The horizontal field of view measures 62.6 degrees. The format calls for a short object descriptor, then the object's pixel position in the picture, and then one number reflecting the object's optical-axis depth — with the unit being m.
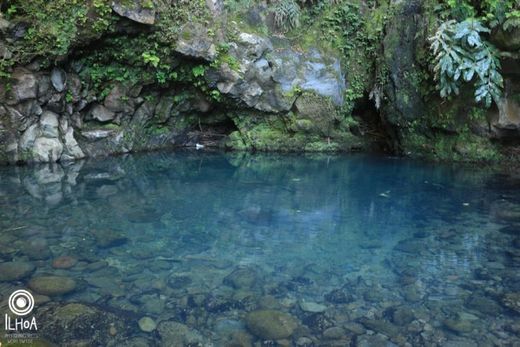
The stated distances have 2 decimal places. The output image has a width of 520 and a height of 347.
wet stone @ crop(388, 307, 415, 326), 3.72
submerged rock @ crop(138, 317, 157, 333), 3.49
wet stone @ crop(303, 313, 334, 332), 3.60
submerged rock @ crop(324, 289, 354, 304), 4.05
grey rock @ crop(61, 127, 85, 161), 9.90
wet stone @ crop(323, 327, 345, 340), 3.46
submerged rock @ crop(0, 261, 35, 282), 4.14
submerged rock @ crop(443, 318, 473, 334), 3.60
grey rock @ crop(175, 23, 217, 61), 10.25
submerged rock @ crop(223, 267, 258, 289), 4.31
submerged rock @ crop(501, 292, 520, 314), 3.92
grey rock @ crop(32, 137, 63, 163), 9.37
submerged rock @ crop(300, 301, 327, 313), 3.87
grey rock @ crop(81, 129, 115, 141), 10.43
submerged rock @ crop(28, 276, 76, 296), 3.93
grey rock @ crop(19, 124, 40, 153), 9.16
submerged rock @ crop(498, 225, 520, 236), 5.80
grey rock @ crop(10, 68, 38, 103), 8.74
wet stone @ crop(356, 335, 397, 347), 3.38
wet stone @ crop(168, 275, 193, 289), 4.23
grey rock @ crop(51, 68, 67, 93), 9.46
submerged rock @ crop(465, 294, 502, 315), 3.89
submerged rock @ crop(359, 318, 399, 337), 3.55
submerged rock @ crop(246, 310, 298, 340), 3.46
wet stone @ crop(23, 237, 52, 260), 4.69
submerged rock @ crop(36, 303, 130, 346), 3.28
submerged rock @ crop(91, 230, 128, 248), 5.16
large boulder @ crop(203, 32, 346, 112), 11.00
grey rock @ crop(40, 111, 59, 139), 9.42
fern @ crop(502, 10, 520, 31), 8.26
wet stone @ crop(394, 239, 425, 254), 5.30
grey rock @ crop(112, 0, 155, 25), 9.30
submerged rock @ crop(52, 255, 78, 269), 4.49
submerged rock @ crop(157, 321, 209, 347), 3.35
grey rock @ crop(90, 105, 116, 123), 10.60
